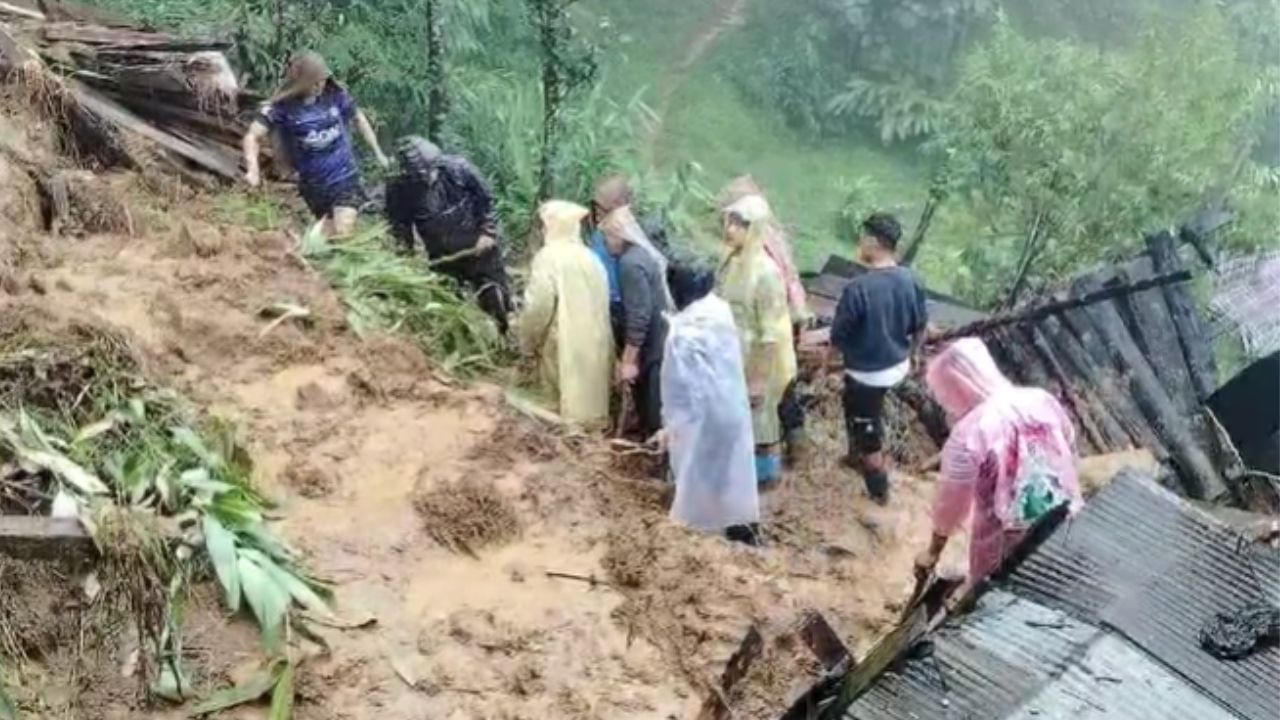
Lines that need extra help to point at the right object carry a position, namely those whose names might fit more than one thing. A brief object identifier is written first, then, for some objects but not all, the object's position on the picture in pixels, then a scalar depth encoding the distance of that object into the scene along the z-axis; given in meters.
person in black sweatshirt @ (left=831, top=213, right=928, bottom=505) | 6.92
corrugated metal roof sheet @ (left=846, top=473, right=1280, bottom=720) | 4.18
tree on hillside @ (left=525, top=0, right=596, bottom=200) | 11.49
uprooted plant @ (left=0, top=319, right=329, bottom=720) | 5.08
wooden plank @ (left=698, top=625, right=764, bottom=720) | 4.64
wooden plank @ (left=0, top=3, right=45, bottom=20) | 9.58
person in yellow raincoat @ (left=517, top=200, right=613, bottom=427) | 7.26
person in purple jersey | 8.41
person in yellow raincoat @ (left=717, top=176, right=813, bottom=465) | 7.53
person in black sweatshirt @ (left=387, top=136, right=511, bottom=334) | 8.09
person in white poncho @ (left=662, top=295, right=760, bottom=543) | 6.67
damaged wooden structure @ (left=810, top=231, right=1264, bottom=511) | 9.09
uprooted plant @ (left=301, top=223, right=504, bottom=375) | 8.10
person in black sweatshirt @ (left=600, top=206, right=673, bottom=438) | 7.11
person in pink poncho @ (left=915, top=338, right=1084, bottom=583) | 5.38
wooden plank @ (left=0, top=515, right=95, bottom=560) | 4.66
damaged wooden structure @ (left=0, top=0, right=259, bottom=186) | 8.92
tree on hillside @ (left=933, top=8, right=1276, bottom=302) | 11.38
